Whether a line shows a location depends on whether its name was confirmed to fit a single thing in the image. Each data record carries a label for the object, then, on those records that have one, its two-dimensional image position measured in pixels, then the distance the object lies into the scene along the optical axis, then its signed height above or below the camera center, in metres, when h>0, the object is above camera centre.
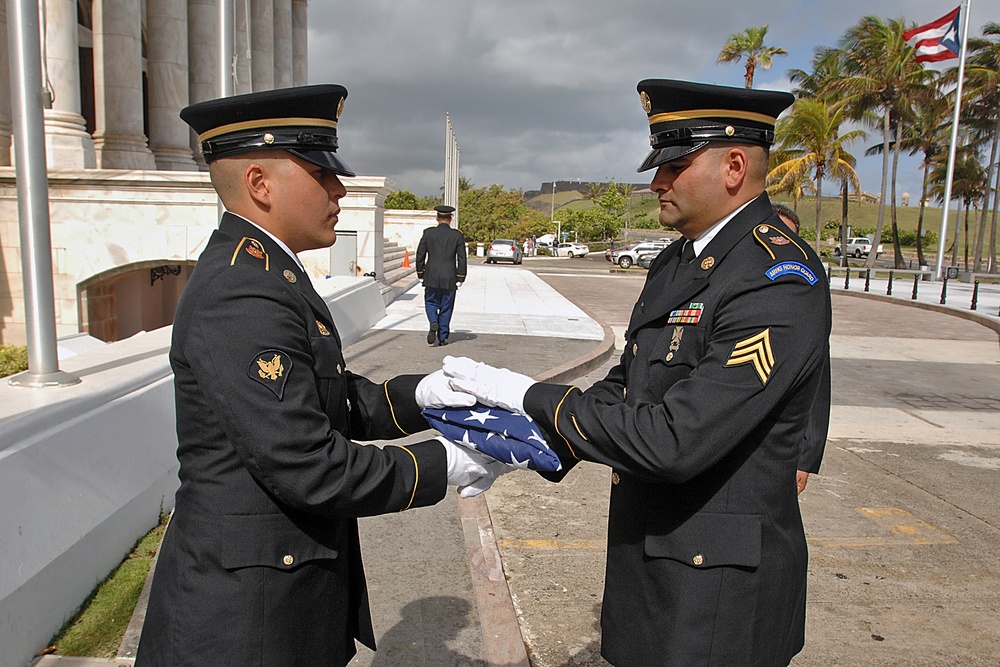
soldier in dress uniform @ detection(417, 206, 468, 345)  10.73 -0.62
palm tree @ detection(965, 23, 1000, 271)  36.09 +7.92
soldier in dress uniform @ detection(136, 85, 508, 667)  1.60 -0.49
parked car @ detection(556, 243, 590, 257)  54.00 -1.22
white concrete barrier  2.62 -1.10
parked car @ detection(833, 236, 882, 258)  55.28 -0.43
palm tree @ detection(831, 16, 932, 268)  36.03 +8.41
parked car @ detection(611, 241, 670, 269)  40.10 -0.99
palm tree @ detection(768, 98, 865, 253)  32.38 +4.46
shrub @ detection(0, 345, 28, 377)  5.79 -1.16
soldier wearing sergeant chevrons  1.71 -0.43
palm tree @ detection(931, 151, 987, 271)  43.19 +3.84
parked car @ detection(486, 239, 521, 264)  38.16 -1.03
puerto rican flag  26.73 +7.47
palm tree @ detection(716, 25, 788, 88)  34.75 +9.00
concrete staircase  16.08 -1.25
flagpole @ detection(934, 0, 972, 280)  26.75 +4.02
